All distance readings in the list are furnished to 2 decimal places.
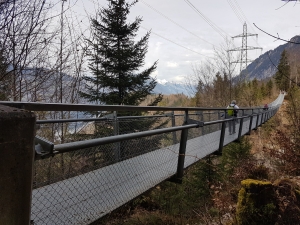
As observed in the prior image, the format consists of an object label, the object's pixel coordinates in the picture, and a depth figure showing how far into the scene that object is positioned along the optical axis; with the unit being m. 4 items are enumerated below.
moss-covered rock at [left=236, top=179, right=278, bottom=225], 4.36
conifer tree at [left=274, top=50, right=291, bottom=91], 51.55
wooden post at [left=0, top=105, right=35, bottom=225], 0.98
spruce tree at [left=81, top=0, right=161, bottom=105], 10.61
